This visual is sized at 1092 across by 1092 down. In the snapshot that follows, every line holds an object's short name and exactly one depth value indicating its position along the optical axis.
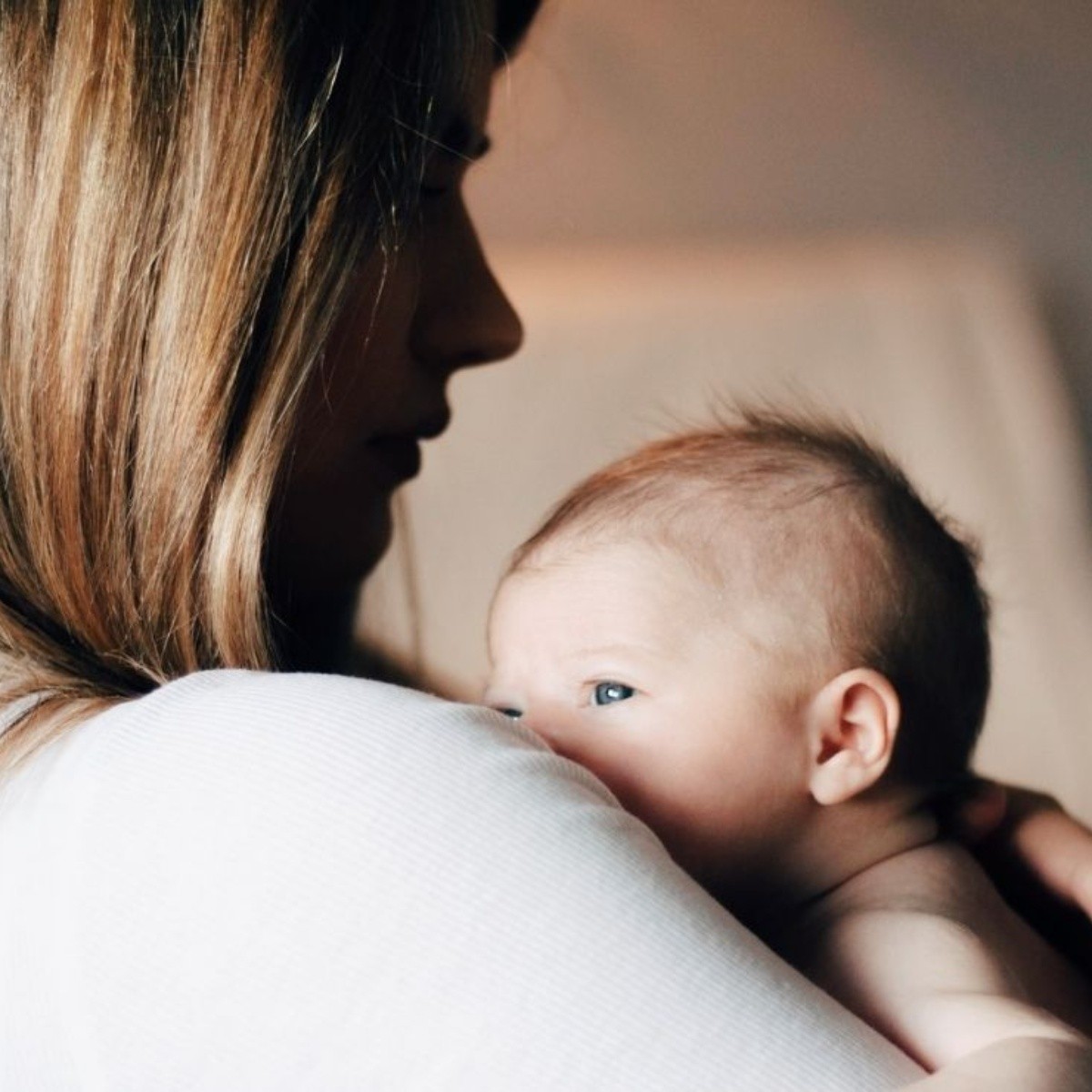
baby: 0.54
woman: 0.44
